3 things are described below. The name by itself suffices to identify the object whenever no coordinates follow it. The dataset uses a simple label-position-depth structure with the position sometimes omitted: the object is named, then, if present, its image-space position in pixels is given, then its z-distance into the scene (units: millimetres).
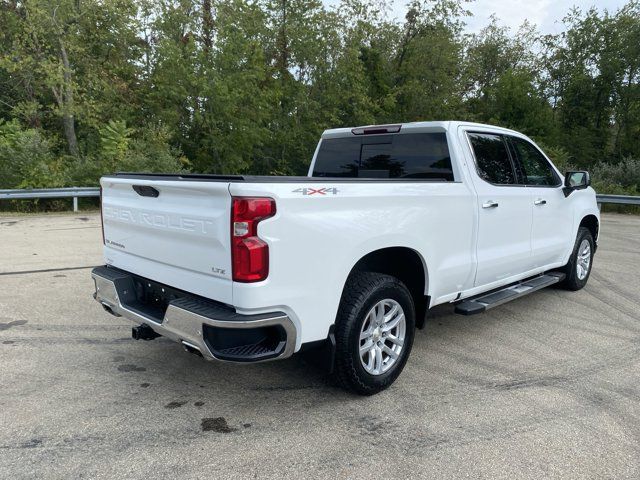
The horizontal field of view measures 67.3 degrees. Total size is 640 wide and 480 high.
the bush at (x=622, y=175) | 18812
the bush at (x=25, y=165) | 13664
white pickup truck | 2686
